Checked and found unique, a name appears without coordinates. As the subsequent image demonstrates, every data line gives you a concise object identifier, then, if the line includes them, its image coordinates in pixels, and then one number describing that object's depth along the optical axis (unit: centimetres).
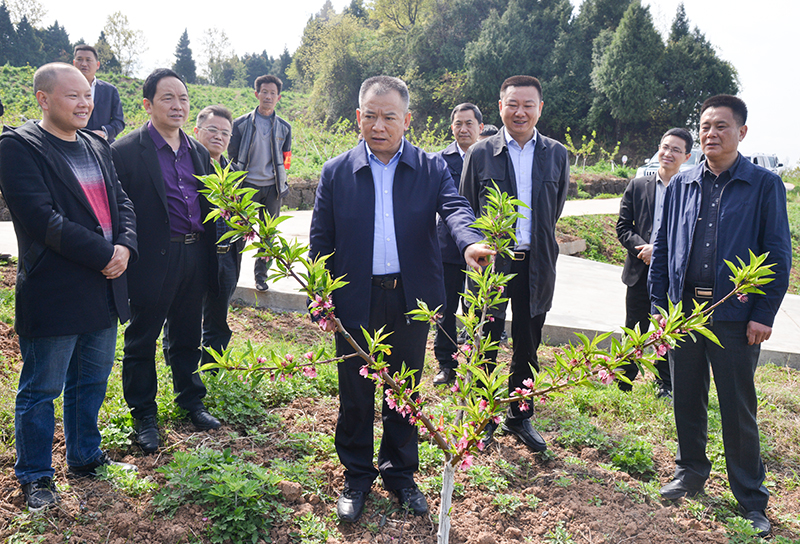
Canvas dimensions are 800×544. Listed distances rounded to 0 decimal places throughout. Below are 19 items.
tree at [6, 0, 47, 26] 4117
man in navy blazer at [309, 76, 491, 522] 257
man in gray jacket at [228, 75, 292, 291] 575
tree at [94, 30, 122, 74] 4509
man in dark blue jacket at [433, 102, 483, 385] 435
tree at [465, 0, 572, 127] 3256
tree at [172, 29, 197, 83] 5548
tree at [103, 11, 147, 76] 4481
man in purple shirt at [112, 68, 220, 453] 314
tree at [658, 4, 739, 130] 2841
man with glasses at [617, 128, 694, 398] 434
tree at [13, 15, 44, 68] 3959
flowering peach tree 186
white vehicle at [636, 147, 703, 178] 1606
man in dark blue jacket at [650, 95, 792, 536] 277
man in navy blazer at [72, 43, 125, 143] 543
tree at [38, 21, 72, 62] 4322
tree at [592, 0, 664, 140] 2816
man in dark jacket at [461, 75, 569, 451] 344
